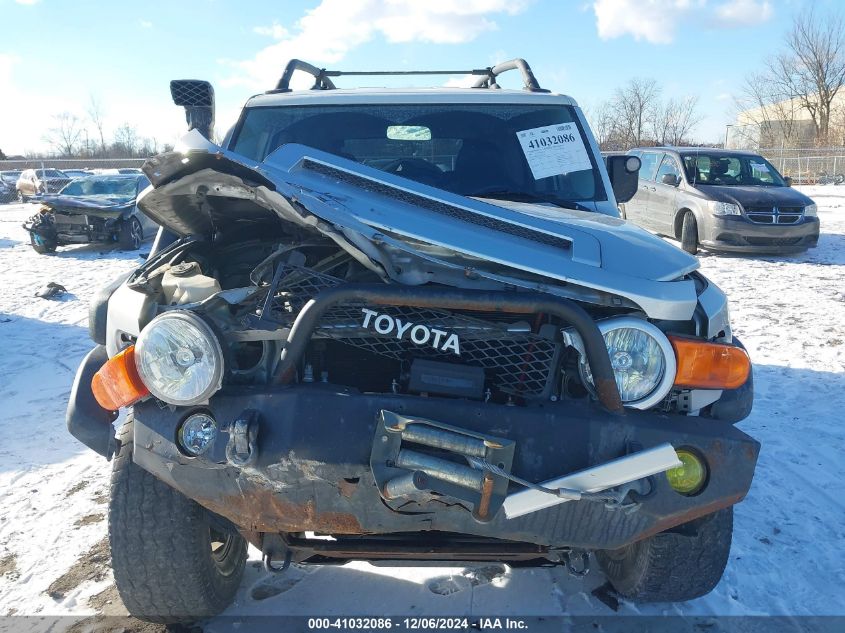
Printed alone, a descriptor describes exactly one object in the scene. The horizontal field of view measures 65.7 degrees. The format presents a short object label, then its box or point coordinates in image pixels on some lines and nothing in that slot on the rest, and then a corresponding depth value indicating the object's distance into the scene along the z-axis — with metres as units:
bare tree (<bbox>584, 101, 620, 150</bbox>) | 37.51
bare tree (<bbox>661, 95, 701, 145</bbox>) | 39.19
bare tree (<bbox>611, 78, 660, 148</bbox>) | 38.62
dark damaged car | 12.17
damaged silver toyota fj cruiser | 1.81
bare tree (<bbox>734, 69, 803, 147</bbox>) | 37.06
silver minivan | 10.45
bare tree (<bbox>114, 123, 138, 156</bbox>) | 58.06
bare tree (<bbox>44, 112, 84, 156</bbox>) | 58.19
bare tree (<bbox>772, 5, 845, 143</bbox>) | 34.62
